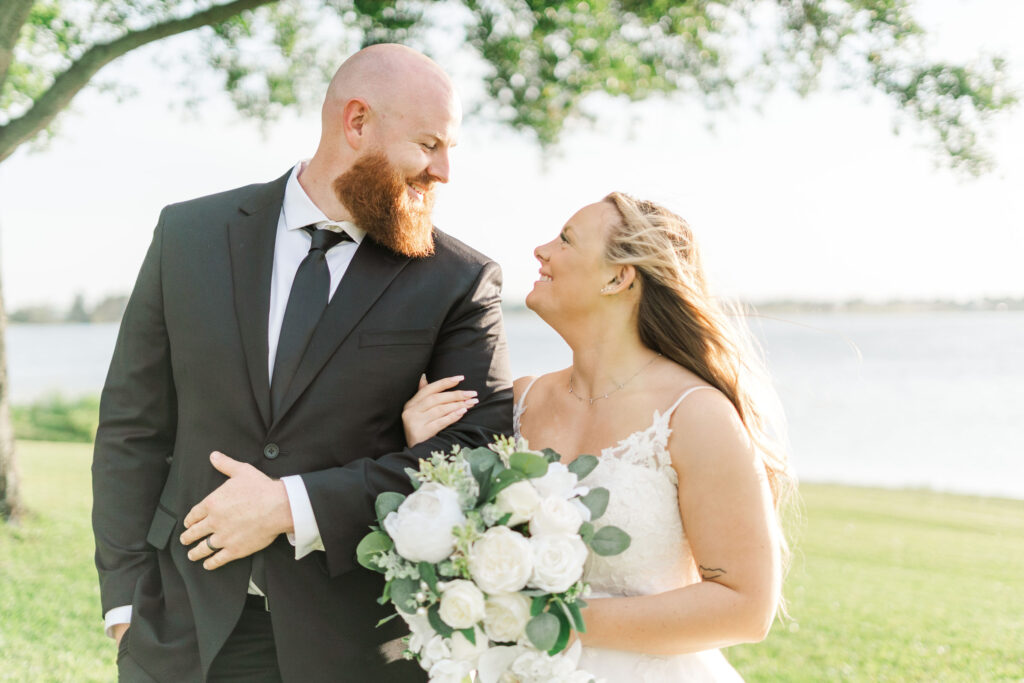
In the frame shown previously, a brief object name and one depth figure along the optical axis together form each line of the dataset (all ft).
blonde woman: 8.13
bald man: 7.96
